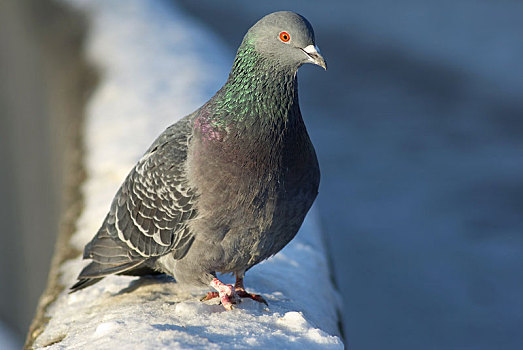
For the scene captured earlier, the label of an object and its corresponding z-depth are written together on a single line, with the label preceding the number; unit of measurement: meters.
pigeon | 6.91
